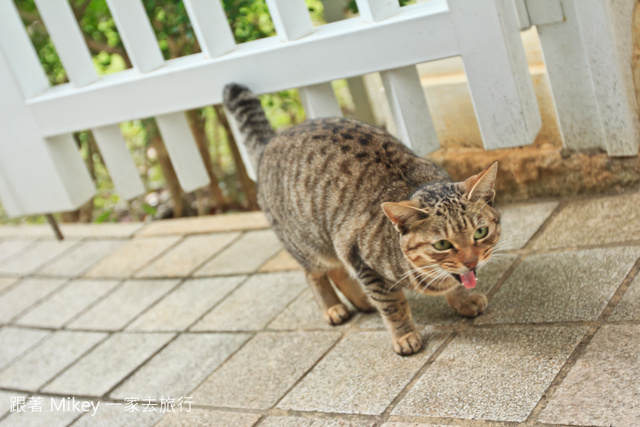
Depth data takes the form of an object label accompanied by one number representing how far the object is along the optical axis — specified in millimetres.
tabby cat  2131
